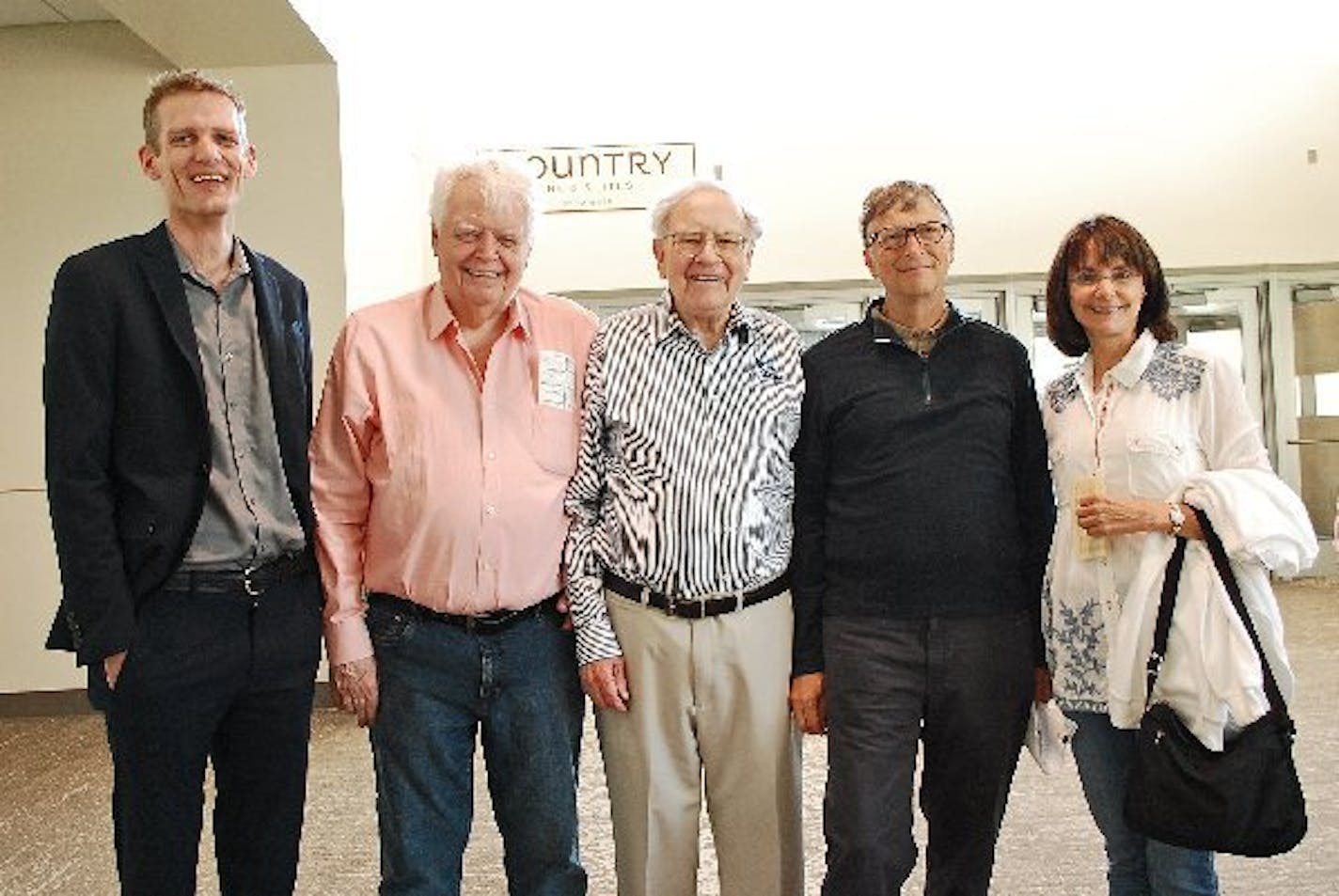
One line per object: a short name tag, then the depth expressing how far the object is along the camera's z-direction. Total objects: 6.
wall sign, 8.42
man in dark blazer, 1.93
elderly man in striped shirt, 2.17
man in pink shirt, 2.13
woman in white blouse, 2.06
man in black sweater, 2.21
